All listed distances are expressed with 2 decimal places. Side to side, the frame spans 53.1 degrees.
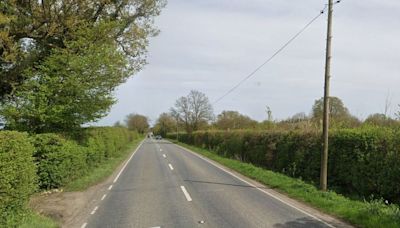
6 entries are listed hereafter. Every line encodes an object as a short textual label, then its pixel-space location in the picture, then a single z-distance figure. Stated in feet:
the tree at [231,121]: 209.83
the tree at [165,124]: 436.35
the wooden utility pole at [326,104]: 50.42
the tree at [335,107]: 100.86
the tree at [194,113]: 318.94
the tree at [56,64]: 58.60
